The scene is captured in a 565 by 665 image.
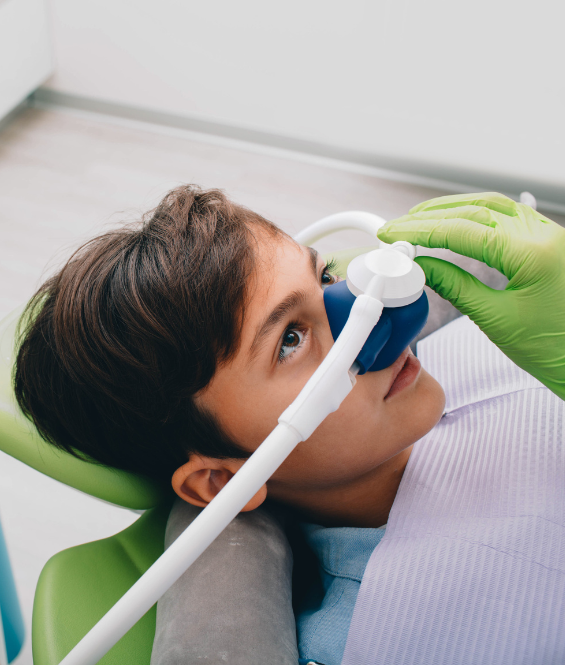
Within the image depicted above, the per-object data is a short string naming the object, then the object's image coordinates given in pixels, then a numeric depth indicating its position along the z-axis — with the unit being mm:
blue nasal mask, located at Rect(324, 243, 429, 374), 739
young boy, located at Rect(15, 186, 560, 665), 803
